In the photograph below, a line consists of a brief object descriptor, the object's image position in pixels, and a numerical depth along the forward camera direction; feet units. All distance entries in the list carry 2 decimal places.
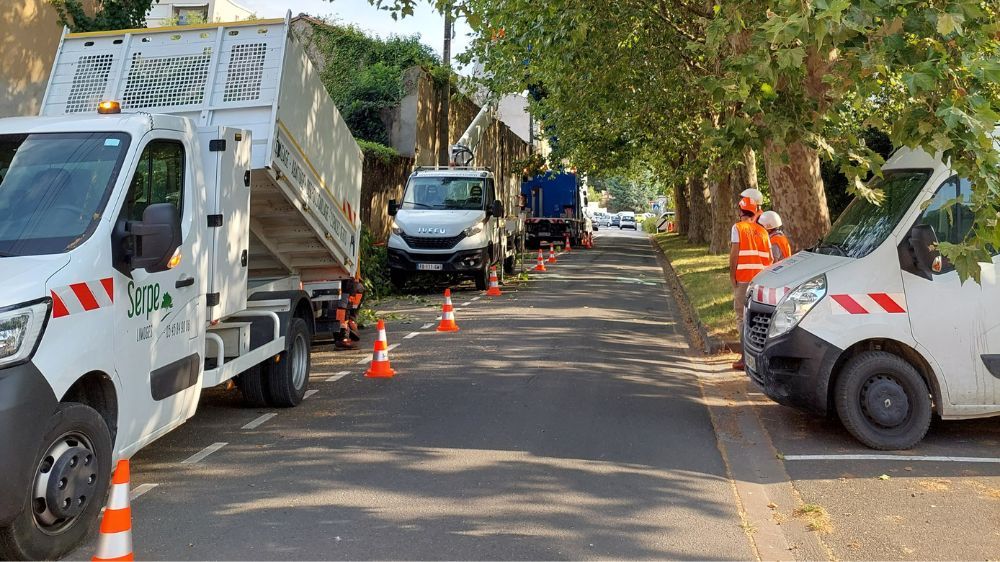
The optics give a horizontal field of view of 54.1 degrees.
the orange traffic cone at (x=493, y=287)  66.95
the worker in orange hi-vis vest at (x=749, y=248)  34.81
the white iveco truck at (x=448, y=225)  66.23
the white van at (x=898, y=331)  23.85
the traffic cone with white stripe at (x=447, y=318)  47.60
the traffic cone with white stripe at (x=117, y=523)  14.21
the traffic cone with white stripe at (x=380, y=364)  34.65
